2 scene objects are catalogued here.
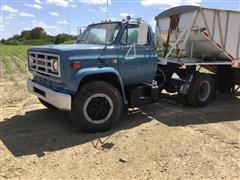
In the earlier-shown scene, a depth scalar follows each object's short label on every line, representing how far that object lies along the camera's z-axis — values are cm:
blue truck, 368
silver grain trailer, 508
